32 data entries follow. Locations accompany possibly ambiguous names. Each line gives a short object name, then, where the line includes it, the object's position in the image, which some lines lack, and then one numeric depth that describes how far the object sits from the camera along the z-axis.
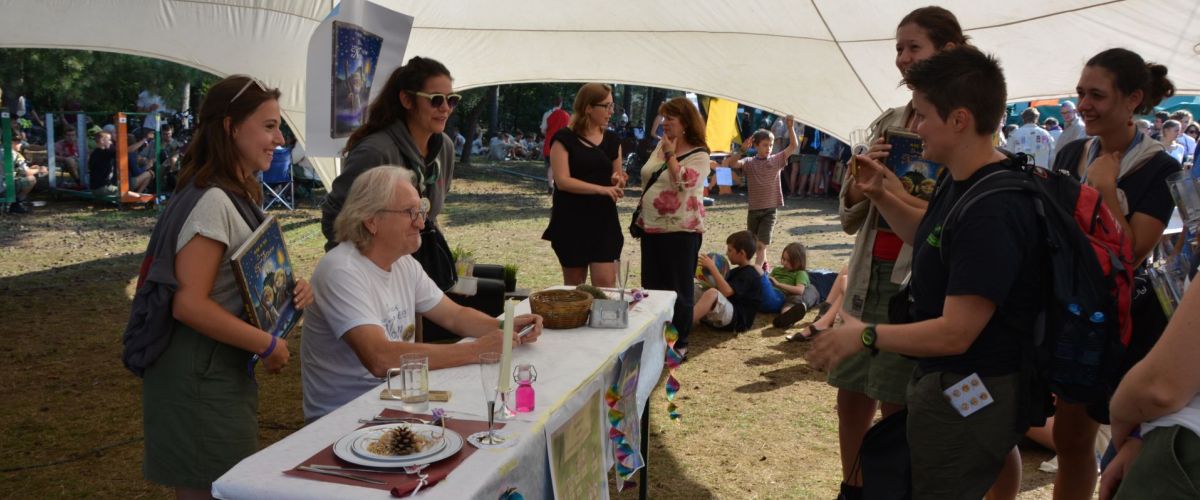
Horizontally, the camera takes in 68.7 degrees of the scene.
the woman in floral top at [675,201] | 5.65
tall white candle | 2.08
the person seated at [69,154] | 13.97
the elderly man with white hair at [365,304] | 2.69
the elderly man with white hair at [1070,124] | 12.85
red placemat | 1.82
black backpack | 2.02
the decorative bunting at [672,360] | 3.67
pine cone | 1.97
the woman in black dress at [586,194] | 5.48
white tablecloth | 1.82
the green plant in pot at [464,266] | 4.68
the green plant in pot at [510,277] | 6.47
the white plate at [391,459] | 1.90
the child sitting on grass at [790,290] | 7.09
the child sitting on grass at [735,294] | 6.73
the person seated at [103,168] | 13.12
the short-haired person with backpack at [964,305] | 2.01
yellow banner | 13.22
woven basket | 3.24
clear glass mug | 2.27
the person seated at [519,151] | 28.39
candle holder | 2.24
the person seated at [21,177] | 12.52
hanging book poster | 4.86
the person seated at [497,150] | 25.91
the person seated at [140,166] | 13.05
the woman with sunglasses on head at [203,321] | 2.32
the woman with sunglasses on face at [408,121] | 3.60
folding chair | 13.51
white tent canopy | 5.65
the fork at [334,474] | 1.84
